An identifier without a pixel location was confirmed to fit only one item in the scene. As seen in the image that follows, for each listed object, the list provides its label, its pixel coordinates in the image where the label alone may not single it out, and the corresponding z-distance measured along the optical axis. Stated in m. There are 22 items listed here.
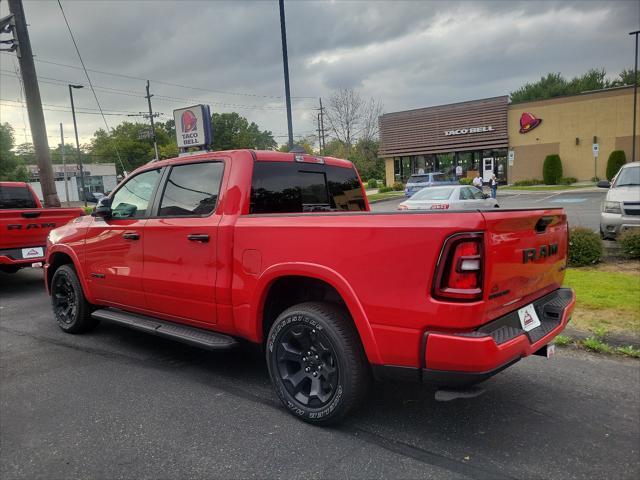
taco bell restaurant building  34.25
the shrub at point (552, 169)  34.91
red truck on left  7.54
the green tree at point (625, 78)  61.35
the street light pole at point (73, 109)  37.52
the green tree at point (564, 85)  63.66
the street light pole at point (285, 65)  12.81
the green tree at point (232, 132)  94.14
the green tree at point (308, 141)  61.92
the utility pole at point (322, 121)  47.67
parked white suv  8.89
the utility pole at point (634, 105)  30.50
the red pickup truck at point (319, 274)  2.51
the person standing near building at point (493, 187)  26.63
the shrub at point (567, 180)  34.59
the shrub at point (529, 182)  36.09
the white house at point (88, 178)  66.06
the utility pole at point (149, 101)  43.71
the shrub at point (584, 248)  7.47
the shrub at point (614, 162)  32.21
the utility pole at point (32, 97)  11.71
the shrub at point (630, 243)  7.52
